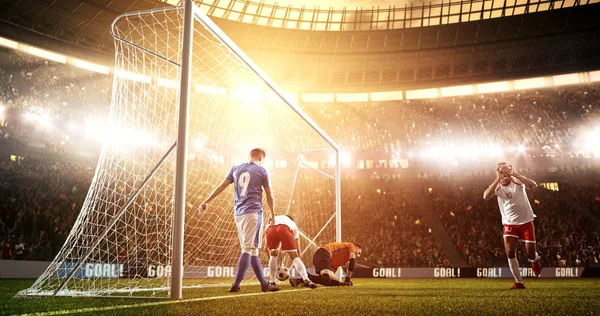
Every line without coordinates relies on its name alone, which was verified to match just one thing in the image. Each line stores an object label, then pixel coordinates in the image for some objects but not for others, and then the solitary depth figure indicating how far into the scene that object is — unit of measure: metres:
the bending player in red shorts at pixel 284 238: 6.73
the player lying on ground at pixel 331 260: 7.43
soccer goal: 4.95
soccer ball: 7.19
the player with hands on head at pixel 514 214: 6.98
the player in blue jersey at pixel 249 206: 5.57
